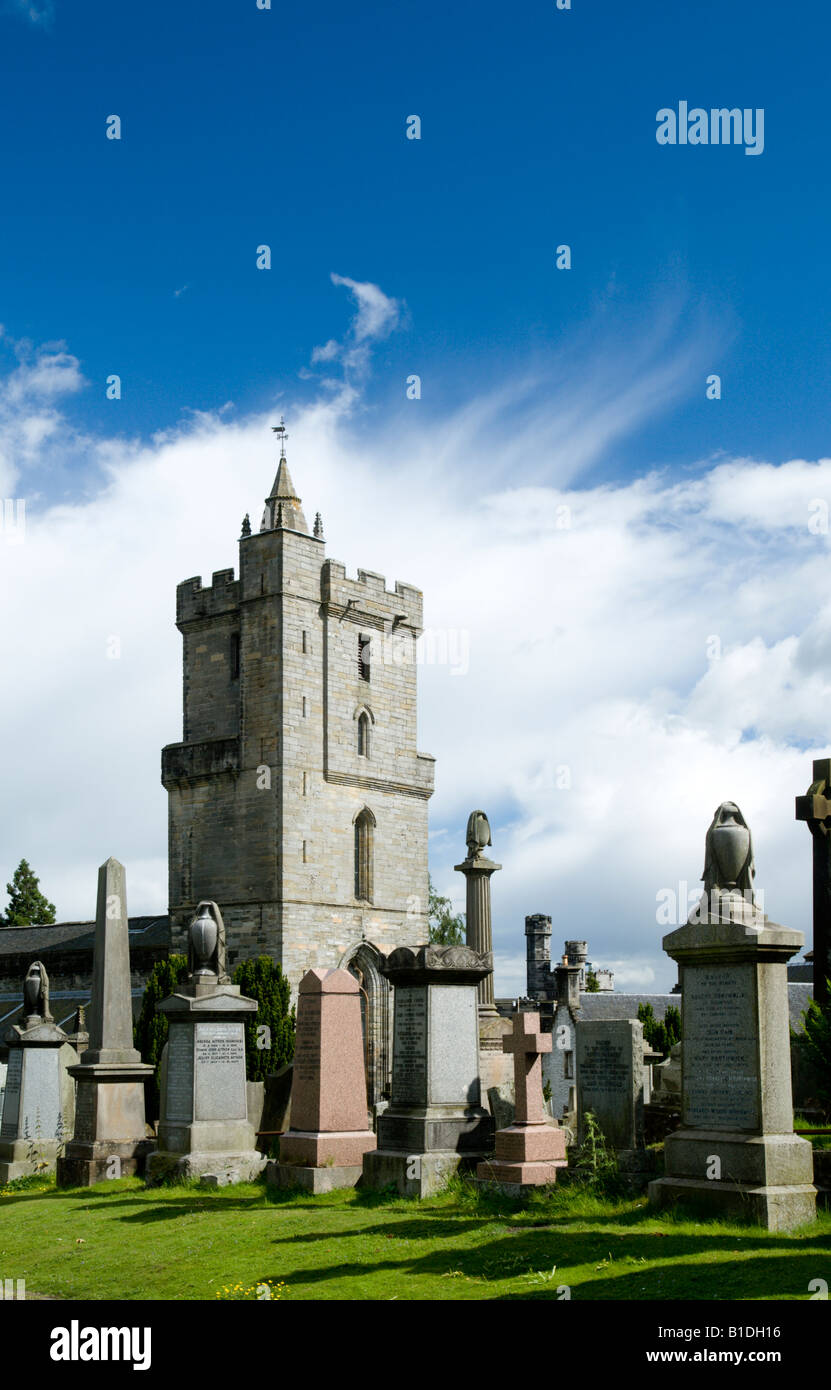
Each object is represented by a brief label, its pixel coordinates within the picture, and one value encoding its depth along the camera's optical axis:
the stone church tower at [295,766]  39.03
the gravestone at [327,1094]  13.87
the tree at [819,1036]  13.26
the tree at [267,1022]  35.25
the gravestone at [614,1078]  11.88
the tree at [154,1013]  33.91
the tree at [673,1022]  32.35
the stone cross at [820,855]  15.16
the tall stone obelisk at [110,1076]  16.80
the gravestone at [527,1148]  11.93
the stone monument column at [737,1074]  9.67
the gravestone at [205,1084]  15.75
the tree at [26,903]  62.50
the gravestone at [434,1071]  13.08
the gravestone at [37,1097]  18.80
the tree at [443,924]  60.41
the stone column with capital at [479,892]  28.78
